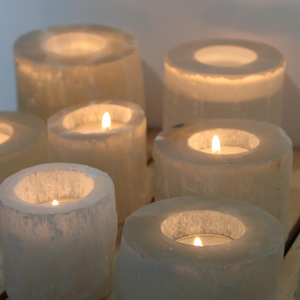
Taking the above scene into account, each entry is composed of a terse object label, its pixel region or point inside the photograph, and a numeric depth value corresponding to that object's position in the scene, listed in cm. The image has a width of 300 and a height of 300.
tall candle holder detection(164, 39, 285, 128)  67
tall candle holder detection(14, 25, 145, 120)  70
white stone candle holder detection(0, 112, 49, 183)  63
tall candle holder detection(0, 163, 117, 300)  56
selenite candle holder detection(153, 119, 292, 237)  59
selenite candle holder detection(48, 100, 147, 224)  62
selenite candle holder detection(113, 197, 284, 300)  52
